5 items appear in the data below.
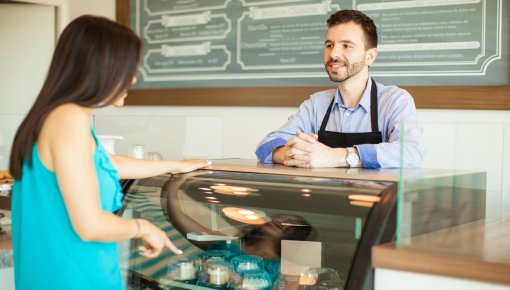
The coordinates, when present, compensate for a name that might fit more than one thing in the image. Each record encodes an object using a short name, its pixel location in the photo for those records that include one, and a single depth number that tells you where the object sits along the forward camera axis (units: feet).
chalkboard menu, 8.87
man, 7.41
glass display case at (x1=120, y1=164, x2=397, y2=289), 4.94
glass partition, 4.57
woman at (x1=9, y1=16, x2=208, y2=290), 4.37
